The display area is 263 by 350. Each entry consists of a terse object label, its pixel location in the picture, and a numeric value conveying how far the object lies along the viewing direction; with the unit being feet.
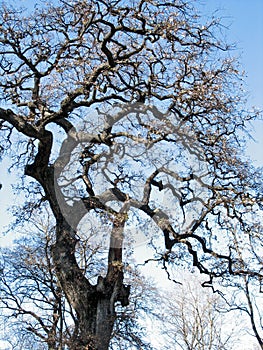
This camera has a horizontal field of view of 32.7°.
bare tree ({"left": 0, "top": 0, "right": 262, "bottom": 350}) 26.07
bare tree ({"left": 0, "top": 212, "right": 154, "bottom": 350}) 41.04
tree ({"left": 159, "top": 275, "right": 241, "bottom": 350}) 59.26
